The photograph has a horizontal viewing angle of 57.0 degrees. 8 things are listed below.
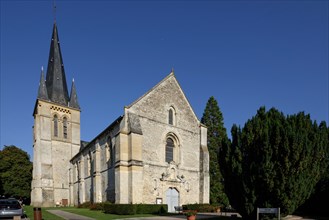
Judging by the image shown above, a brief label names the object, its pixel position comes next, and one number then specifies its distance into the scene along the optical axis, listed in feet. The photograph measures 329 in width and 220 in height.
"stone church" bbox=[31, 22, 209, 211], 90.68
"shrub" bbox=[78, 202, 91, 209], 112.56
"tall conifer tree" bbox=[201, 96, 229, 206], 132.98
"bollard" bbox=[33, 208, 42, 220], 53.36
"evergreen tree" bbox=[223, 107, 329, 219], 54.54
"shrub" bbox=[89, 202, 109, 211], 96.83
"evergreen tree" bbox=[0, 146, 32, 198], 174.70
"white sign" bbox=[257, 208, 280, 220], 51.78
